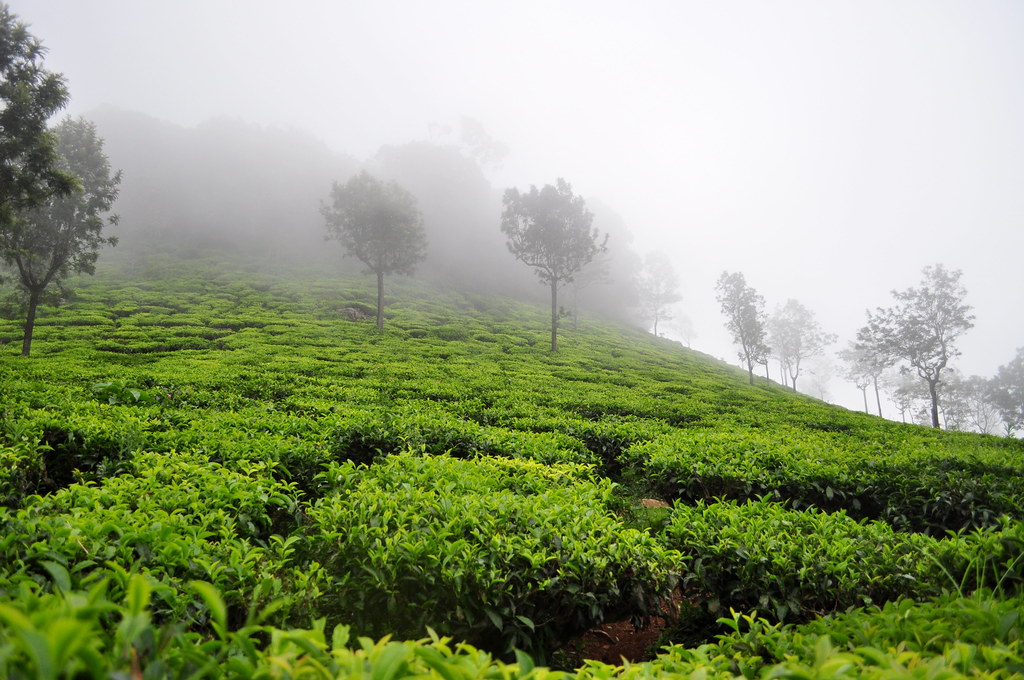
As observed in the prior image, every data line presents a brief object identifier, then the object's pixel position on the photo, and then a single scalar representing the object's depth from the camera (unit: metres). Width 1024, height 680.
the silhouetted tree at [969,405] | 51.94
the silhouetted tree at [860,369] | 53.20
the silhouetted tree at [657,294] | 77.00
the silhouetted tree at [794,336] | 55.72
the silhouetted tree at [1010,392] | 47.62
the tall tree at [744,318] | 37.59
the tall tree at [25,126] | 11.21
